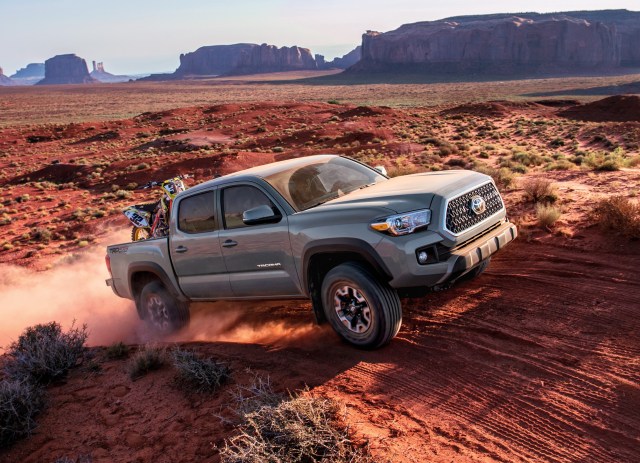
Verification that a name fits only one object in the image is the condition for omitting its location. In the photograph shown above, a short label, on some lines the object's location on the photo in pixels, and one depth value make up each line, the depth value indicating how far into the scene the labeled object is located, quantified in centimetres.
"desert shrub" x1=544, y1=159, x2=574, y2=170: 1438
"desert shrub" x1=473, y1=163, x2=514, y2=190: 1131
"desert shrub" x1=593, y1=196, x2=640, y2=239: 701
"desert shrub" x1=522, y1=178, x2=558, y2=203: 941
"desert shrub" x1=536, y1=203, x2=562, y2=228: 803
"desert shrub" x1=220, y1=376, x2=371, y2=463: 340
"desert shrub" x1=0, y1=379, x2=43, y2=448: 464
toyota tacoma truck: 473
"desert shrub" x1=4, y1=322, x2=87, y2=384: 574
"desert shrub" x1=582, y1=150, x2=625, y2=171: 1286
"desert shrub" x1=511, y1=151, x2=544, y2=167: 1709
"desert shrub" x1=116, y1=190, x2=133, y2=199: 1972
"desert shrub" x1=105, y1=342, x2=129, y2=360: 633
